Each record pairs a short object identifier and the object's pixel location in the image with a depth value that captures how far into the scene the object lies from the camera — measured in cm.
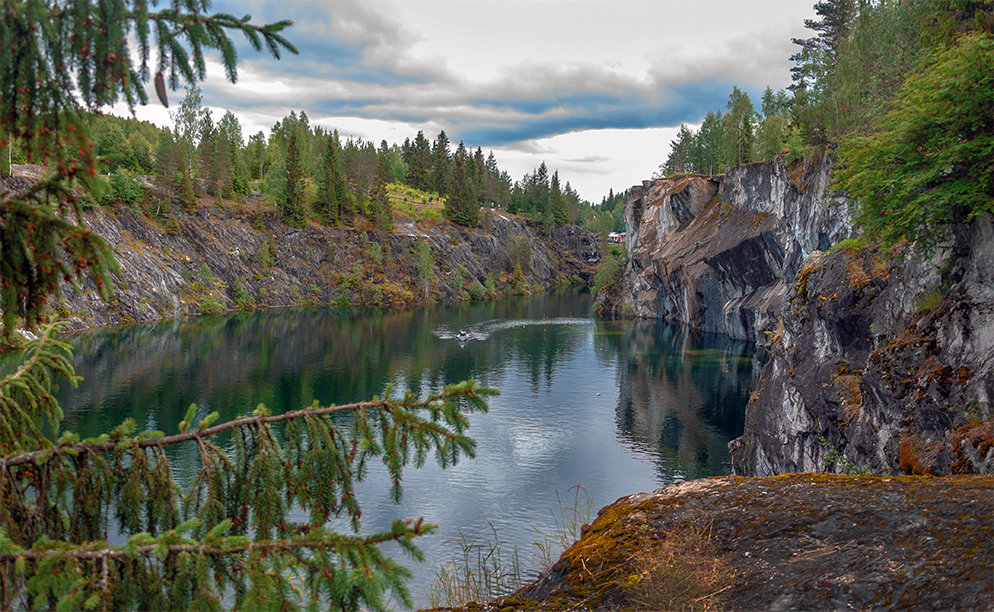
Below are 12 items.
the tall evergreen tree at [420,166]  16762
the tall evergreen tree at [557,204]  17975
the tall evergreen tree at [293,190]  11694
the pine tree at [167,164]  9756
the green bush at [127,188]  8725
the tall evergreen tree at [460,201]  14638
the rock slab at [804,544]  627
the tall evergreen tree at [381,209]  12900
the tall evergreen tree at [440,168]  16850
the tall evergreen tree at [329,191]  12581
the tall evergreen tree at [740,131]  8550
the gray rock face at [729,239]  5841
